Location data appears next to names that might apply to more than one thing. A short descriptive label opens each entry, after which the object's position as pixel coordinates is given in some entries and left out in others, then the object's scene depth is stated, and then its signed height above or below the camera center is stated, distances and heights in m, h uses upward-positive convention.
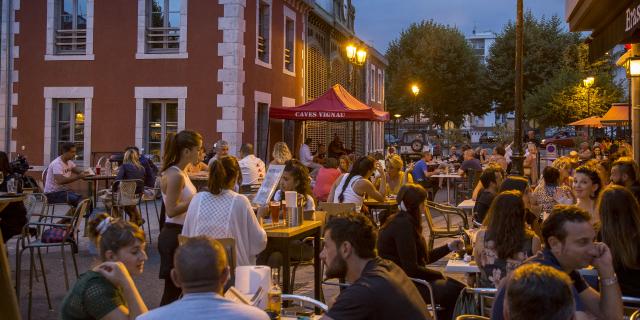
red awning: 18.70 +1.50
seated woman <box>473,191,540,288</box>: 5.10 -0.47
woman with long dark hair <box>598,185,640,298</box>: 4.93 -0.41
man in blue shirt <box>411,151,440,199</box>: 17.33 -0.09
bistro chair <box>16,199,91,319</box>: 7.17 -0.78
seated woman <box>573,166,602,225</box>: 7.53 -0.14
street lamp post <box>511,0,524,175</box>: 17.11 +1.65
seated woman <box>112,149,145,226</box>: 12.33 -0.10
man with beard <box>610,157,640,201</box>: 7.98 -0.02
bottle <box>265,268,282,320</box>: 3.95 -0.72
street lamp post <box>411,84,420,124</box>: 51.23 +4.48
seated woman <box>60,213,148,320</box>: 3.55 -0.57
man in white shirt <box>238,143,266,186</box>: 13.08 +0.00
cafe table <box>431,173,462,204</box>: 17.92 -0.12
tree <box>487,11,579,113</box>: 49.56 +7.87
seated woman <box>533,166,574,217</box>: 9.62 -0.26
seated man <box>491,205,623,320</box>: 3.88 -0.45
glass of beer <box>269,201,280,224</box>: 6.90 -0.40
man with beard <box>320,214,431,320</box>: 3.29 -0.50
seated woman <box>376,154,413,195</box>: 12.20 -0.08
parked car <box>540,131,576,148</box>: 51.47 +2.20
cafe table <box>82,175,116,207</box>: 12.80 -0.20
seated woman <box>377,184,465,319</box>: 5.84 -0.62
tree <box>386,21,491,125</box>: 52.03 +6.57
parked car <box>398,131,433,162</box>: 30.08 +0.83
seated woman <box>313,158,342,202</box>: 11.73 -0.21
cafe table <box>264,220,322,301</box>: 6.52 -0.64
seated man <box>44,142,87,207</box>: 12.38 -0.25
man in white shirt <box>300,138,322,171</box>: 20.75 +0.39
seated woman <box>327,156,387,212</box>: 9.54 -0.20
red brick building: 18.53 +2.37
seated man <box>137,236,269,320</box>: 2.92 -0.49
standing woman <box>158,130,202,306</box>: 6.16 -0.20
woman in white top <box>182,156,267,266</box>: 5.73 -0.38
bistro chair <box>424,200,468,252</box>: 9.78 -0.81
